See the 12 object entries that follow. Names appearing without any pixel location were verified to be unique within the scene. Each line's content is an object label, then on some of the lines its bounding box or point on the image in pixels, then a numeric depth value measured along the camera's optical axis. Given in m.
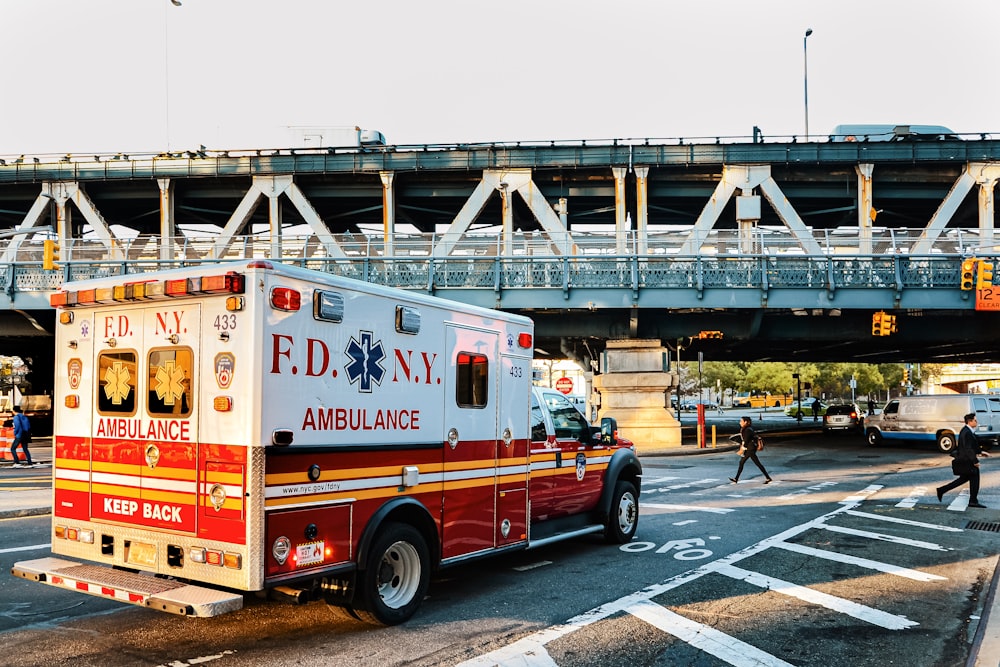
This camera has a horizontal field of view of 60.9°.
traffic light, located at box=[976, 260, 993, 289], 26.97
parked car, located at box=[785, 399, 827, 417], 64.63
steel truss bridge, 28.67
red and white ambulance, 6.08
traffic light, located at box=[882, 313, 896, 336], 28.64
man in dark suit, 14.90
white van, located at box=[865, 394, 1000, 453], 30.80
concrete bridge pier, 31.53
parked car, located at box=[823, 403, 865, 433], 43.22
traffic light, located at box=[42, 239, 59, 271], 25.34
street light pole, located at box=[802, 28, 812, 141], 51.38
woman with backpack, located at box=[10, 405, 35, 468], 23.52
